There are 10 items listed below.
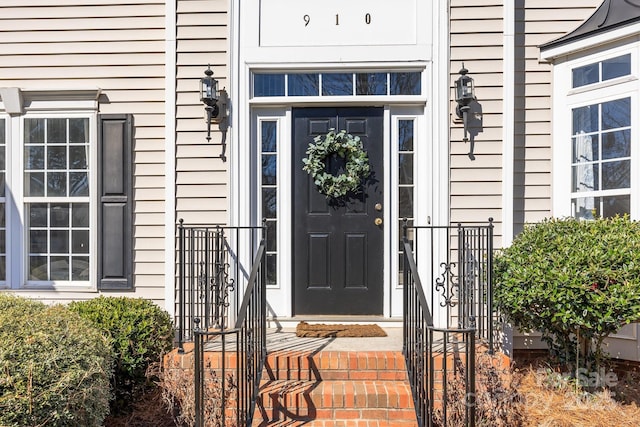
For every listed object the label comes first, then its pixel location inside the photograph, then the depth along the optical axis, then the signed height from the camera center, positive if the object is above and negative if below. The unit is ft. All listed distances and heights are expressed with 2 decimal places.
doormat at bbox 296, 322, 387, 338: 11.41 -3.20
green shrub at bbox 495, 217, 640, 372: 9.27 -1.50
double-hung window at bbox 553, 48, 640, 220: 11.68 +2.32
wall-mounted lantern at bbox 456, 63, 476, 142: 12.05 +3.47
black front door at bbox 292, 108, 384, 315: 12.92 -0.67
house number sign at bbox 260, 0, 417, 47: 12.71 +5.83
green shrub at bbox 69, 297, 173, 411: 10.27 -3.08
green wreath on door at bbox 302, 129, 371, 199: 12.72 +1.58
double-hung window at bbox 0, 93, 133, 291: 13.02 +0.47
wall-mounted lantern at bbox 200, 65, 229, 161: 12.17 +3.32
